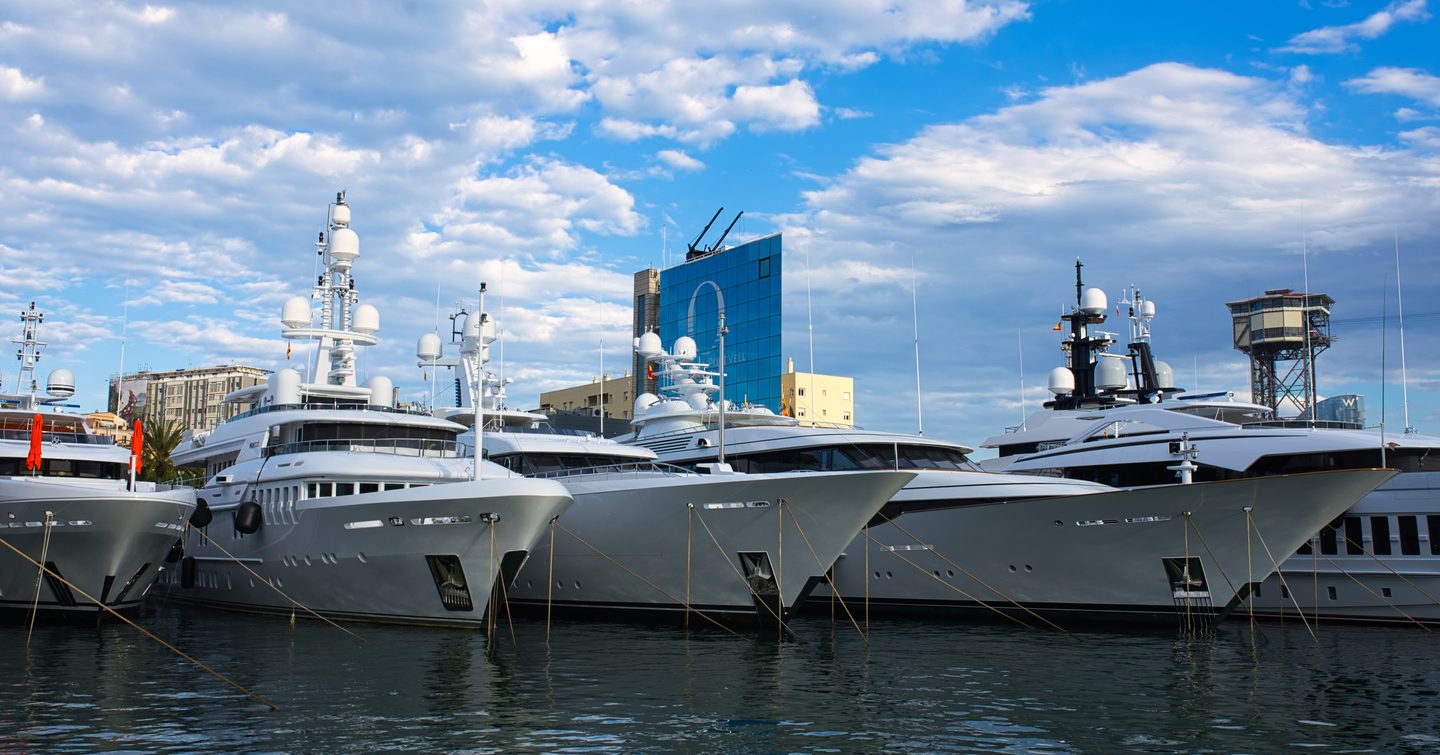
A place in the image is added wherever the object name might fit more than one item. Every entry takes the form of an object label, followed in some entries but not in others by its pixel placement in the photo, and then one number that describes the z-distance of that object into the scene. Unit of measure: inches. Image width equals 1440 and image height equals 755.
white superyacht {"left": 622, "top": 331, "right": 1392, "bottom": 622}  914.1
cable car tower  2480.3
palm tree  2012.8
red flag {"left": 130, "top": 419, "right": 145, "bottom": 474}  868.5
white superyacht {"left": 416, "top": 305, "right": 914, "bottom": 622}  873.5
